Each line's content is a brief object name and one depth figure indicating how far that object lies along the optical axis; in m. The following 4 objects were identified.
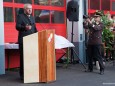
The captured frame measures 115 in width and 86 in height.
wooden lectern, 9.87
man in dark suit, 10.25
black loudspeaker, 13.54
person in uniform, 11.72
